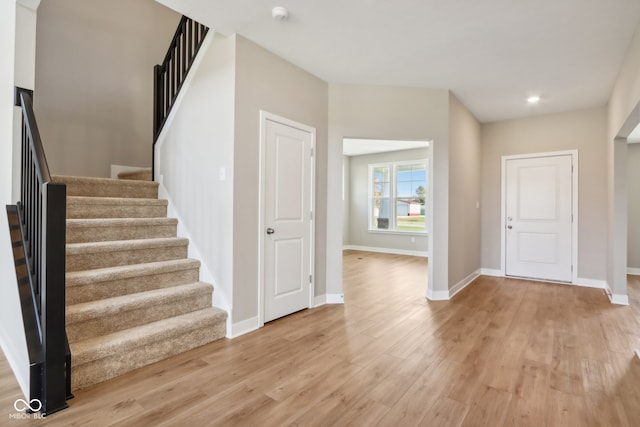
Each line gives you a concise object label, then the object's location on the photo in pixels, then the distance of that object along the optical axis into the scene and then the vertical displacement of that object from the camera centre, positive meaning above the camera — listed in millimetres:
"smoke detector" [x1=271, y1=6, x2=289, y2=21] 2531 +1594
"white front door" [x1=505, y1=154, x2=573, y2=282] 5047 -8
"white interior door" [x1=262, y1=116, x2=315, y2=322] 3248 -15
